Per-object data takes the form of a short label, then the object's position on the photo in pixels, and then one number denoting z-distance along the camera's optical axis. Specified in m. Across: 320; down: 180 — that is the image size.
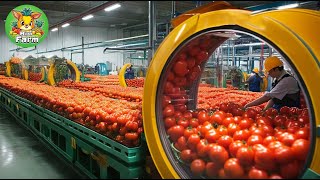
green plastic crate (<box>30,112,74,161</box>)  4.32
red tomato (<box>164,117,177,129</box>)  2.62
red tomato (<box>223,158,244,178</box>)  1.84
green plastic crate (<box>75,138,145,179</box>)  2.79
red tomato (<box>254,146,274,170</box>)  1.82
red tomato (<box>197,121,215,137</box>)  2.35
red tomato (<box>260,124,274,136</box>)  2.27
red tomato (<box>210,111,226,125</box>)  2.61
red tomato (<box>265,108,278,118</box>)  2.90
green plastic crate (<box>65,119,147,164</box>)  2.77
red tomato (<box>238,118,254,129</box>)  2.42
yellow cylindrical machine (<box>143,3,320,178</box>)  1.82
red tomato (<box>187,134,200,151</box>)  2.26
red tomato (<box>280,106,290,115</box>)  3.05
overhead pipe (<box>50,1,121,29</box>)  6.11
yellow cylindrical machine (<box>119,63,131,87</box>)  10.41
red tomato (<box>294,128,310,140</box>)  2.02
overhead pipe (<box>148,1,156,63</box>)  3.64
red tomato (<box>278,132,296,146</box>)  1.96
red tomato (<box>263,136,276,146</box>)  2.03
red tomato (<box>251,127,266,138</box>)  2.18
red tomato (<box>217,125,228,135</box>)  2.32
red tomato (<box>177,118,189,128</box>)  2.59
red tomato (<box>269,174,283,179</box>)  1.78
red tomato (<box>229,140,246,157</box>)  2.00
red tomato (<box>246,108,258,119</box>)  2.76
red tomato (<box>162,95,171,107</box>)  2.73
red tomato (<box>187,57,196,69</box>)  3.02
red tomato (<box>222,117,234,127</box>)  2.54
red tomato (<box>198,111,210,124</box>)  2.69
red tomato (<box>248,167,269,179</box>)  1.79
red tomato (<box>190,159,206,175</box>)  2.09
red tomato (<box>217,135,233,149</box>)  2.12
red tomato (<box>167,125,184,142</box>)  2.50
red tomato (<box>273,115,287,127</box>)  2.50
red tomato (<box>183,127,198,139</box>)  2.40
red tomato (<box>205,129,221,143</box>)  2.23
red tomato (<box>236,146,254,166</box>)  1.89
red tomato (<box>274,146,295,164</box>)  1.81
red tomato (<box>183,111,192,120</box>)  2.75
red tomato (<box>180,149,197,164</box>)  2.25
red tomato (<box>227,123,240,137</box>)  2.33
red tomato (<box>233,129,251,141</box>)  2.20
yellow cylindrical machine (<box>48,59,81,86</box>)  9.78
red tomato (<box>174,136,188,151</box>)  2.39
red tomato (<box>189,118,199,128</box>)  2.61
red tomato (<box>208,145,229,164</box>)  1.99
